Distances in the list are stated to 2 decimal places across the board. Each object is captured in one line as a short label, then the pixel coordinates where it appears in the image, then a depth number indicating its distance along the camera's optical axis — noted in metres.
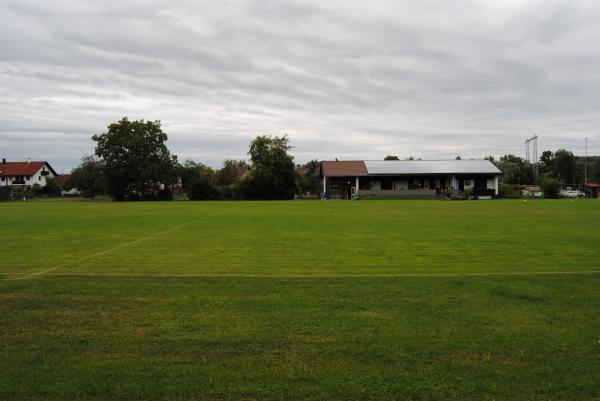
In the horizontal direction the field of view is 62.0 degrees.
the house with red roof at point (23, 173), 103.00
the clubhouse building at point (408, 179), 70.00
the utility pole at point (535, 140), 91.38
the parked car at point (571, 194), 71.64
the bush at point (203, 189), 71.38
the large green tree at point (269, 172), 69.94
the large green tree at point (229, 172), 89.62
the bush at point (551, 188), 67.62
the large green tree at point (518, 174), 103.23
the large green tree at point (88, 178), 76.87
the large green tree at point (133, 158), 69.19
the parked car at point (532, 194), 68.74
